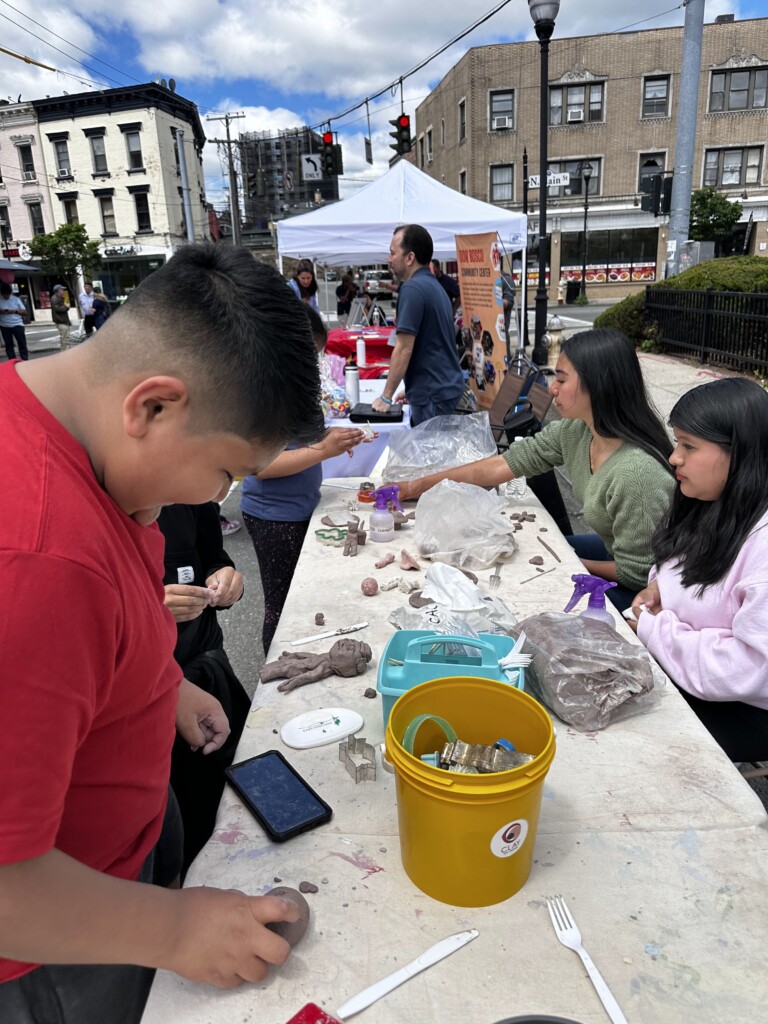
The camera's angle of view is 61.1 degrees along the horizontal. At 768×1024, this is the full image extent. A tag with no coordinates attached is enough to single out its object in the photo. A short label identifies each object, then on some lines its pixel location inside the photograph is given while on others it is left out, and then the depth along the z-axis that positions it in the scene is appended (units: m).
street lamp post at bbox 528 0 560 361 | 9.20
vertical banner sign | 8.33
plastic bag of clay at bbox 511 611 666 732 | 1.53
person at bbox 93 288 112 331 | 16.11
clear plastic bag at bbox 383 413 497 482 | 3.33
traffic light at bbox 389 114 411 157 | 15.52
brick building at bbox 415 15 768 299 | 32.12
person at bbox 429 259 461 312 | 11.56
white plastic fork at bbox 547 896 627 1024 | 0.89
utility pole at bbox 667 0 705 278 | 8.91
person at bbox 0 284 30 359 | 14.58
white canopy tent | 8.98
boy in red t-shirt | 0.64
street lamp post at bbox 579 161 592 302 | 29.78
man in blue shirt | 5.01
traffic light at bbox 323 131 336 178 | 17.61
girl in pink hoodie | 1.77
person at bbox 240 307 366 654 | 3.01
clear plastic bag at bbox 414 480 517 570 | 2.50
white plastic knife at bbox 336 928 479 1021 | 0.90
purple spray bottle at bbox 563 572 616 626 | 1.89
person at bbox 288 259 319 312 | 9.78
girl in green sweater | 2.59
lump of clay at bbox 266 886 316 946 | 0.98
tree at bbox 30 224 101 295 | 28.77
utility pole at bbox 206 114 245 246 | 27.82
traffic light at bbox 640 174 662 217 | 11.69
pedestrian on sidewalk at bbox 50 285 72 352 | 18.62
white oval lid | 1.48
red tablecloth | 8.11
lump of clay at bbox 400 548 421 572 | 2.46
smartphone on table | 1.23
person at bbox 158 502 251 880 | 1.55
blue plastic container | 1.47
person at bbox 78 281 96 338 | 16.83
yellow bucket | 0.95
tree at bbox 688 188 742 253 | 29.69
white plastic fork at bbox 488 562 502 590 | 2.30
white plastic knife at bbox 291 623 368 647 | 1.93
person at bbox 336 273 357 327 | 16.48
